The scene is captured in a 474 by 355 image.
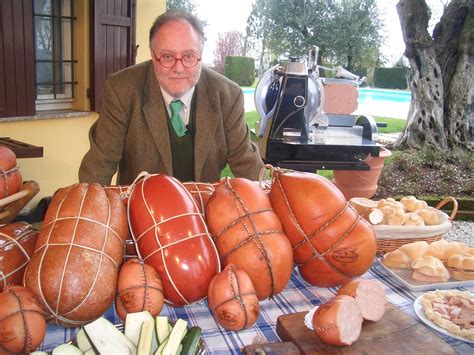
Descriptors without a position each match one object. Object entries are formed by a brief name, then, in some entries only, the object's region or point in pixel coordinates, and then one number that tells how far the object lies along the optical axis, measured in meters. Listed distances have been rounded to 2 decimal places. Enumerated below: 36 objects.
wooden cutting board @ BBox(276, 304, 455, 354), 0.96
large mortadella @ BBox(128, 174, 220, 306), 1.03
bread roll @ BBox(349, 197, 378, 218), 1.51
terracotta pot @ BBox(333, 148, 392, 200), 4.04
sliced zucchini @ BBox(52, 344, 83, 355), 0.81
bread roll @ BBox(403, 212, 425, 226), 1.49
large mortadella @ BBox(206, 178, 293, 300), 1.07
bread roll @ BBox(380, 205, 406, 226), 1.47
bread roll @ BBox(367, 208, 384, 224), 1.45
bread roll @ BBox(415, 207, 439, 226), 1.54
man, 2.19
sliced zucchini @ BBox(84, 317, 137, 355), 0.83
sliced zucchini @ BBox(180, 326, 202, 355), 0.85
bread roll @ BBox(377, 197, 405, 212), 1.56
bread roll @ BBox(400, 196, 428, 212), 1.61
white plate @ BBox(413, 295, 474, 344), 1.05
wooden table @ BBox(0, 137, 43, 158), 2.31
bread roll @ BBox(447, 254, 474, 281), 1.32
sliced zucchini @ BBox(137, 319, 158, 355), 0.82
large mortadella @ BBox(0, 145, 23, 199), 1.55
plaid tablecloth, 1.00
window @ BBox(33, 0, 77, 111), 3.87
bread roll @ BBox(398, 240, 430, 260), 1.37
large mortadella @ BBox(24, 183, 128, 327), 0.95
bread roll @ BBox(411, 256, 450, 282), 1.30
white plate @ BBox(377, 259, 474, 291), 1.28
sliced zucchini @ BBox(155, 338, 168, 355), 0.82
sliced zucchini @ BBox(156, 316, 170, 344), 0.89
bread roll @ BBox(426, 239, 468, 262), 1.38
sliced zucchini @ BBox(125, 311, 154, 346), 0.90
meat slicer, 2.98
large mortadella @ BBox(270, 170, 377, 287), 1.16
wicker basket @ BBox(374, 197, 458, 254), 1.44
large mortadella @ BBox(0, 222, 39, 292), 1.02
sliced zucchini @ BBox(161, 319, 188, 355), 0.82
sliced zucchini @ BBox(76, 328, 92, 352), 0.86
